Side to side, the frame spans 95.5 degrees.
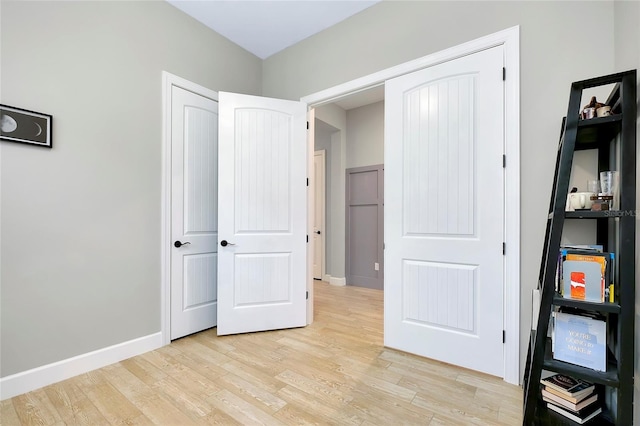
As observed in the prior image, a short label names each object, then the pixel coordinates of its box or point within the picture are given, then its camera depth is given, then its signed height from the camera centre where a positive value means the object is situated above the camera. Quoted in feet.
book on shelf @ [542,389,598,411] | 4.25 -2.83
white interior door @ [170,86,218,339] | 8.41 -0.04
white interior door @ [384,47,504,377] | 6.43 +0.00
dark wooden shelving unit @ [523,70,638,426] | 3.75 -0.90
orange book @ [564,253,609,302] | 3.99 -0.88
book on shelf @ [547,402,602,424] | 4.20 -2.96
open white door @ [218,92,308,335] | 8.78 -0.09
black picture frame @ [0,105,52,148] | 5.65 +1.69
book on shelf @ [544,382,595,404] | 4.25 -2.70
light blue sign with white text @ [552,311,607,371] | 3.96 -1.80
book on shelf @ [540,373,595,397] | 4.32 -2.64
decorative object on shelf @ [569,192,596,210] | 4.63 +0.21
